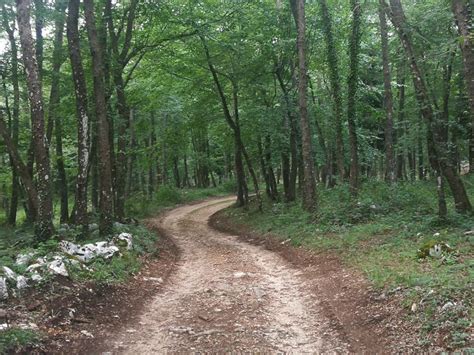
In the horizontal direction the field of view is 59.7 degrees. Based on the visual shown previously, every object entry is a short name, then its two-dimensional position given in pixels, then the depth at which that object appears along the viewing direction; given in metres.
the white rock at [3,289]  6.54
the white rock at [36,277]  7.21
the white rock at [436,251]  8.19
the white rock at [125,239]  11.56
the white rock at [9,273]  6.93
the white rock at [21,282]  6.90
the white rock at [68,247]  9.26
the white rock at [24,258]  7.79
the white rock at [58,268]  7.69
